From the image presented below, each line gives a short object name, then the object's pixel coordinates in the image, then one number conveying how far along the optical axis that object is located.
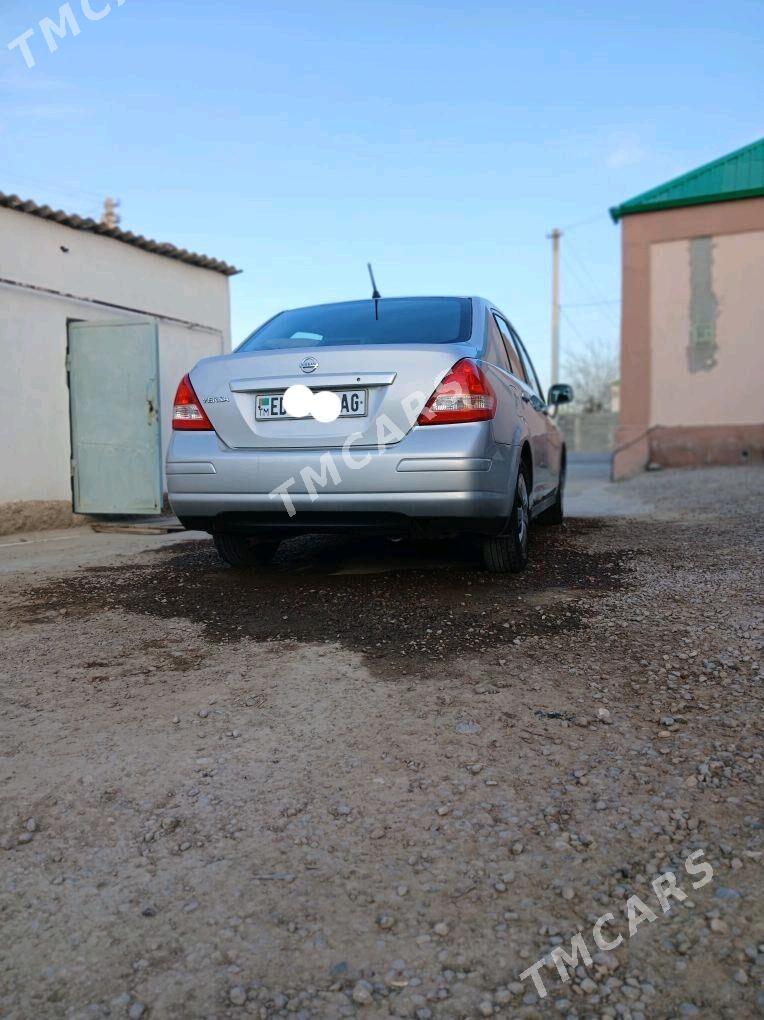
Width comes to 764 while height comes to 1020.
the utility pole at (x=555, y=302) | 34.41
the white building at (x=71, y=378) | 8.33
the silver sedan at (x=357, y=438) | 3.77
